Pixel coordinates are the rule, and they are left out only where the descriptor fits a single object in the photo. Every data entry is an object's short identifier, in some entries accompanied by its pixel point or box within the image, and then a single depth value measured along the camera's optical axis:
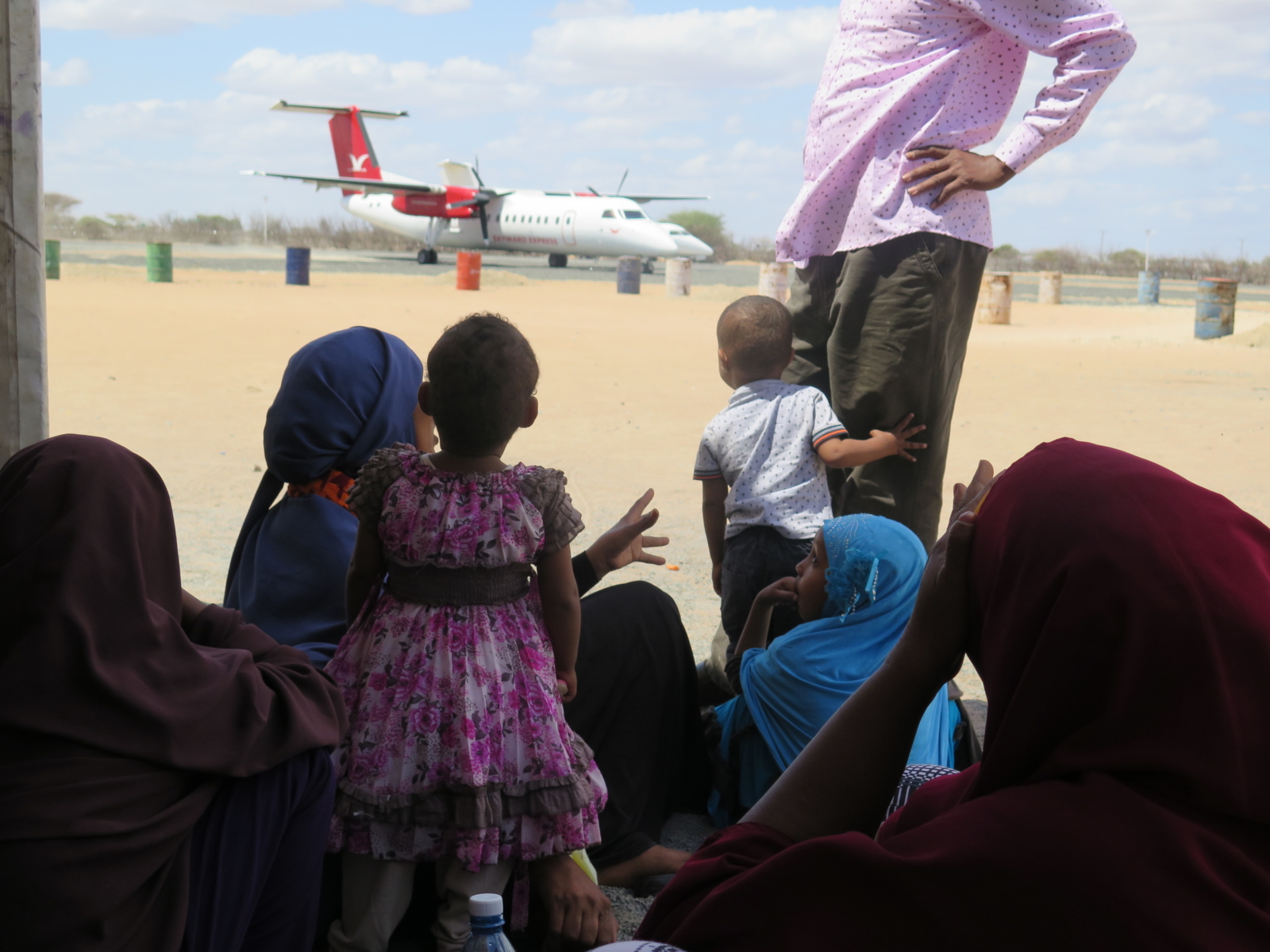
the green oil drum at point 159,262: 22.66
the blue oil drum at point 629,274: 26.13
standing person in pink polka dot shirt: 3.02
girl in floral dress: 2.01
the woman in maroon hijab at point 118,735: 1.42
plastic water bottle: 1.65
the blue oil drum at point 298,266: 24.29
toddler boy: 3.13
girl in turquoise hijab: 2.45
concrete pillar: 2.44
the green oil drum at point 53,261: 21.84
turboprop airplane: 37.47
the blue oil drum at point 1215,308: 15.88
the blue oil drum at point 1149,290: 27.72
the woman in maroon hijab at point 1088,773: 0.99
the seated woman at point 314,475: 2.46
